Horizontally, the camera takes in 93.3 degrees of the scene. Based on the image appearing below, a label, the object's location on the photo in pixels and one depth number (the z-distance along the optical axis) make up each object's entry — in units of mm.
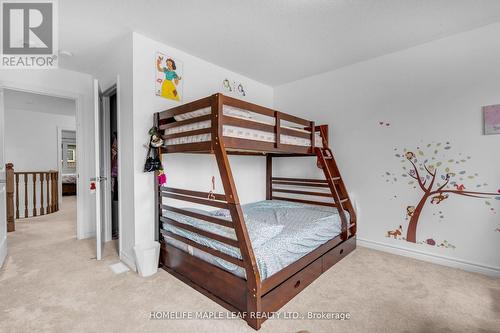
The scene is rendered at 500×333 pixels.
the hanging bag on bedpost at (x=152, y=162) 2469
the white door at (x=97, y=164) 2631
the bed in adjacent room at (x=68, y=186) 7669
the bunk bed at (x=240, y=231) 1767
